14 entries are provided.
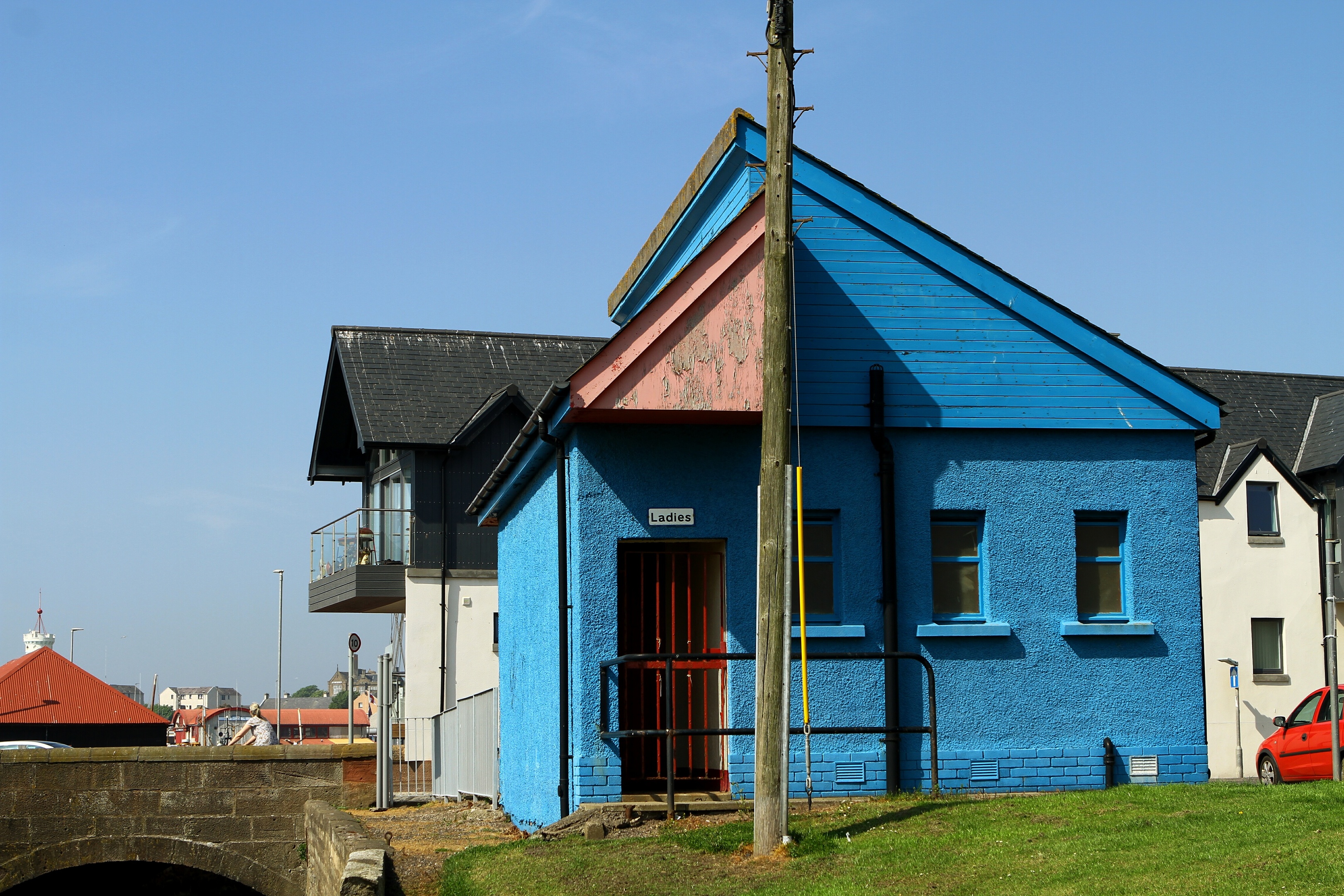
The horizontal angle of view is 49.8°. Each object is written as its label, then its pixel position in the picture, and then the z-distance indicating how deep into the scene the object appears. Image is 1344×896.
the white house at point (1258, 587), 31.20
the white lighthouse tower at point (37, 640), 68.75
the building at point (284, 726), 37.44
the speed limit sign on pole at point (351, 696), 20.48
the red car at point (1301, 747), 19.70
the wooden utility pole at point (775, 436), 9.90
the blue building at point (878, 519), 12.84
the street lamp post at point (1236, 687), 30.61
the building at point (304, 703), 167.05
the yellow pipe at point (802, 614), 10.04
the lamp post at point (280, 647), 59.00
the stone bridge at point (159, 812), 18.03
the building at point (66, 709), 50.59
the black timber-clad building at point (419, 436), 31.62
